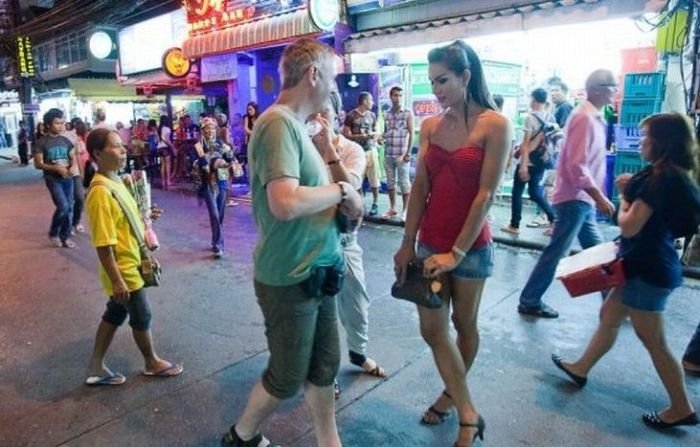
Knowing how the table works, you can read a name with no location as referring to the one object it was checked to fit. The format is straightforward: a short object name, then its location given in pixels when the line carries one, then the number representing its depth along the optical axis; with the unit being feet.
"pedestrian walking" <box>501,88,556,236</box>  21.35
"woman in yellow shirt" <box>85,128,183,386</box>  9.87
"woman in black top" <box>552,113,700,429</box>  8.29
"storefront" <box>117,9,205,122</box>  44.98
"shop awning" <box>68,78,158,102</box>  74.49
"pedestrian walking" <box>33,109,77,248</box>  22.41
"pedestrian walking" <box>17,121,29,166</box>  72.23
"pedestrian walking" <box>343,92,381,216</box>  26.35
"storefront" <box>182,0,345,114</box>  30.99
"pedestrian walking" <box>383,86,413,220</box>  25.94
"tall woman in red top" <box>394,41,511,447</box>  7.62
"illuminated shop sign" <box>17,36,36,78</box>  70.88
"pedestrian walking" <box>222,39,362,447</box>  6.39
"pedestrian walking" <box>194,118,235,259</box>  20.45
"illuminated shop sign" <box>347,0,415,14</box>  29.12
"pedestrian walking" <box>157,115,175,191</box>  43.47
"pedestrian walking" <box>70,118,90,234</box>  25.08
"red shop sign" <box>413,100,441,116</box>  31.99
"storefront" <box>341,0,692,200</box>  21.38
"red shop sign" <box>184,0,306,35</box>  33.63
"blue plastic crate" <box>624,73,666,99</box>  21.02
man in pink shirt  12.02
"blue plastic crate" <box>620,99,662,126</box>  21.30
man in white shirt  10.10
